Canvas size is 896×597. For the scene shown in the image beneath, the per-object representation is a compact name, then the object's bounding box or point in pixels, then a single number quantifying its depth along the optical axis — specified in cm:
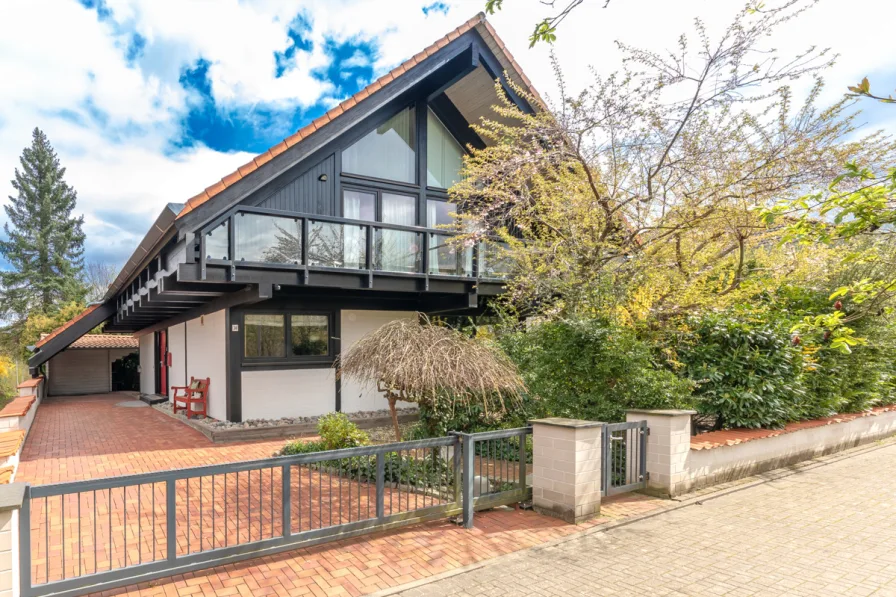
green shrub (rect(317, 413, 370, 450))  780
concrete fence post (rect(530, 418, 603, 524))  531
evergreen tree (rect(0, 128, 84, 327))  3544
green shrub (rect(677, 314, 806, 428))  748
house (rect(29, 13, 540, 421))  909
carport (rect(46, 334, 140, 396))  2091
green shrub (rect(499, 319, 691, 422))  677
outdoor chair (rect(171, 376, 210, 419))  1166
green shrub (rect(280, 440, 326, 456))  791
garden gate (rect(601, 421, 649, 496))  600
